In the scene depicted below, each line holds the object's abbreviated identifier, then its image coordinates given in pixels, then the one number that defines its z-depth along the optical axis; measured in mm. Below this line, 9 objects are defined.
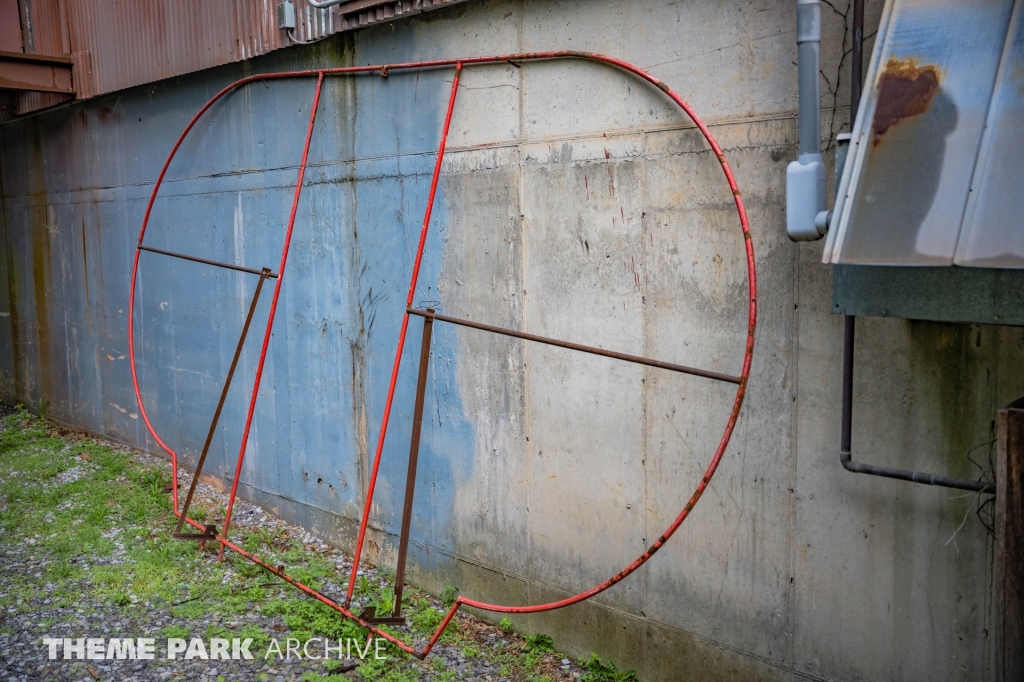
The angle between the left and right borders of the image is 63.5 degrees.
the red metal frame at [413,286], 3092
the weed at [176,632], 4797
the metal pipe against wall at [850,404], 3068
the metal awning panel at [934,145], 2477
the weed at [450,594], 5172
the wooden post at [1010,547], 2473
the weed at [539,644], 4652
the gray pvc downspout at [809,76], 3125
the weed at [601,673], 4312
